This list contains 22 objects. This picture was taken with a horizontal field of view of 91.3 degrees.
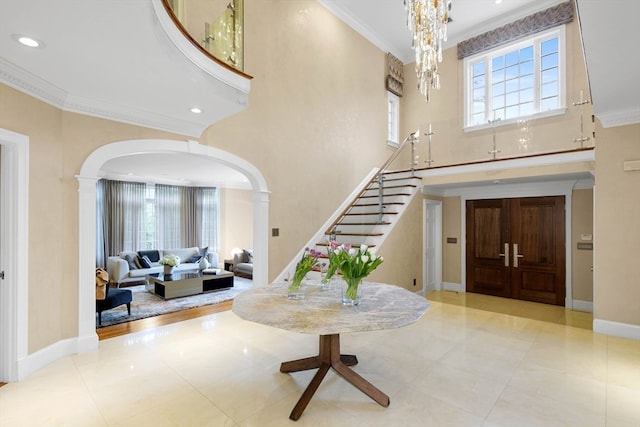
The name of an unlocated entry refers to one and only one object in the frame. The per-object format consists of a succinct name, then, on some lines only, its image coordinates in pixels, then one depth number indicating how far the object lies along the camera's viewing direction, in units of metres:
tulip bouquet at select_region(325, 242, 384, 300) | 2.55
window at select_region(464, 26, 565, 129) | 6.54
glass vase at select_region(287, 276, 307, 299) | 2.80
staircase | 5.55
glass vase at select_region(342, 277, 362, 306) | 2.55
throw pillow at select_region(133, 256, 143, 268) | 8.03
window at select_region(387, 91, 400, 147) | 8.59
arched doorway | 3.54
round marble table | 2.16
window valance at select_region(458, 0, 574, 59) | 6.37
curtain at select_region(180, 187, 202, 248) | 10.23
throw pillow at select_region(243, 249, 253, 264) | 9.12
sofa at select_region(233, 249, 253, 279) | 8.67
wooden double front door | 5.89
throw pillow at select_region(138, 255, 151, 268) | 8.13
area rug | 4.92
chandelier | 4.36
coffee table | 6.13
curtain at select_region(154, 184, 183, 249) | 9.73
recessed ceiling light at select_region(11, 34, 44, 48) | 2.24
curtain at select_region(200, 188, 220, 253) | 10.54
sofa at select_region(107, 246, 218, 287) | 7.14
